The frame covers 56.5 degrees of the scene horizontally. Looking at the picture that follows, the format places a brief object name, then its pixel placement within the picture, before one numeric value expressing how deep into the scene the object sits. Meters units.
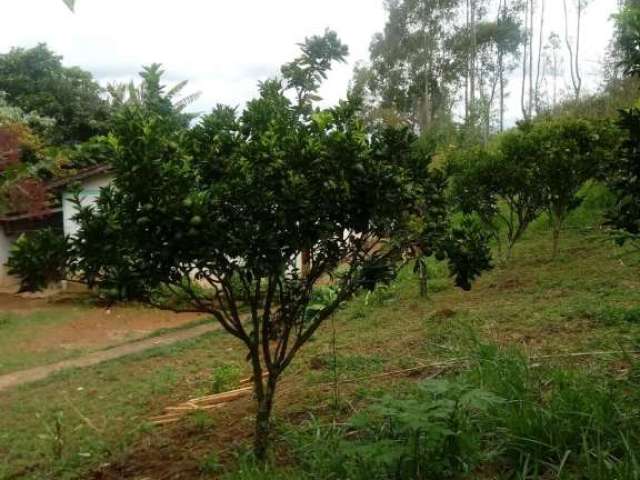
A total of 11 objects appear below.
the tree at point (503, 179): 9.38
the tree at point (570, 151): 9.10
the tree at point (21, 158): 10.99
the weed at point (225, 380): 5.86
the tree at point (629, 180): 3.03
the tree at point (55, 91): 19.64
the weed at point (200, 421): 4.42
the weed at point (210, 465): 3.48
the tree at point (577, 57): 28.58
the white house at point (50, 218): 13.48
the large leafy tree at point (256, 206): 2.92
